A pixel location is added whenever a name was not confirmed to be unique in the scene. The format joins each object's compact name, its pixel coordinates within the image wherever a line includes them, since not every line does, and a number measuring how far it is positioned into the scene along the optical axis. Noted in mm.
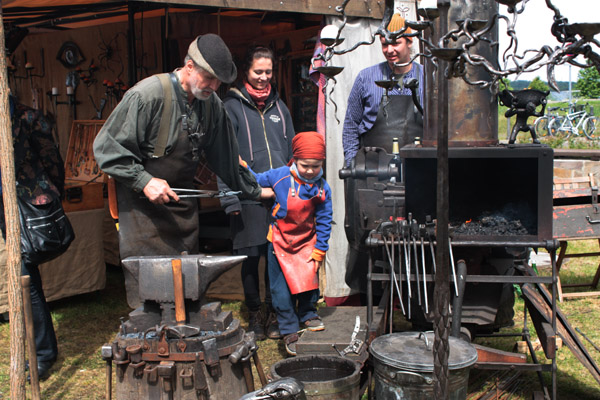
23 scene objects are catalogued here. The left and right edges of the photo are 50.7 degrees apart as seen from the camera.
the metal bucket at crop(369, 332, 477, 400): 2727
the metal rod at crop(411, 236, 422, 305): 3173
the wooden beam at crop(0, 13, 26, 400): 3146
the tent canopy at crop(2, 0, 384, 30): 4398
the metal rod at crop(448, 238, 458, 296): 3182
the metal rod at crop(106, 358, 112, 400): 3023
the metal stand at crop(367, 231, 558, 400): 3184
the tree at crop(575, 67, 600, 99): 26031
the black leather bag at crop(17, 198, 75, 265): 3836
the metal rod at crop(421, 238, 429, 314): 3104
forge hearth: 3301
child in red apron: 4043
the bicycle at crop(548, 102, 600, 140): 18406
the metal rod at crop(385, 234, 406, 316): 3200
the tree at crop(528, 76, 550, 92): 29166
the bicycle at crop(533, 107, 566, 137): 19145
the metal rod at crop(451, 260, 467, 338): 3211
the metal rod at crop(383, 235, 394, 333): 3215
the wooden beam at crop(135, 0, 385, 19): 4121
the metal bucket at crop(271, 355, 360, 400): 2969
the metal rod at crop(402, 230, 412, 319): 3146
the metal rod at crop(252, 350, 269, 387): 3137
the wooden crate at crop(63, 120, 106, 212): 5449
